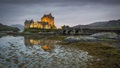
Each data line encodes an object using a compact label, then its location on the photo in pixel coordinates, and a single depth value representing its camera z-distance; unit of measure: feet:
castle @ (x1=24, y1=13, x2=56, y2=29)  476.54
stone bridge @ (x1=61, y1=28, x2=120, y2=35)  293.80
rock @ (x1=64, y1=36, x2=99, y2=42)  140.27
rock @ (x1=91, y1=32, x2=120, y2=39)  181.79
